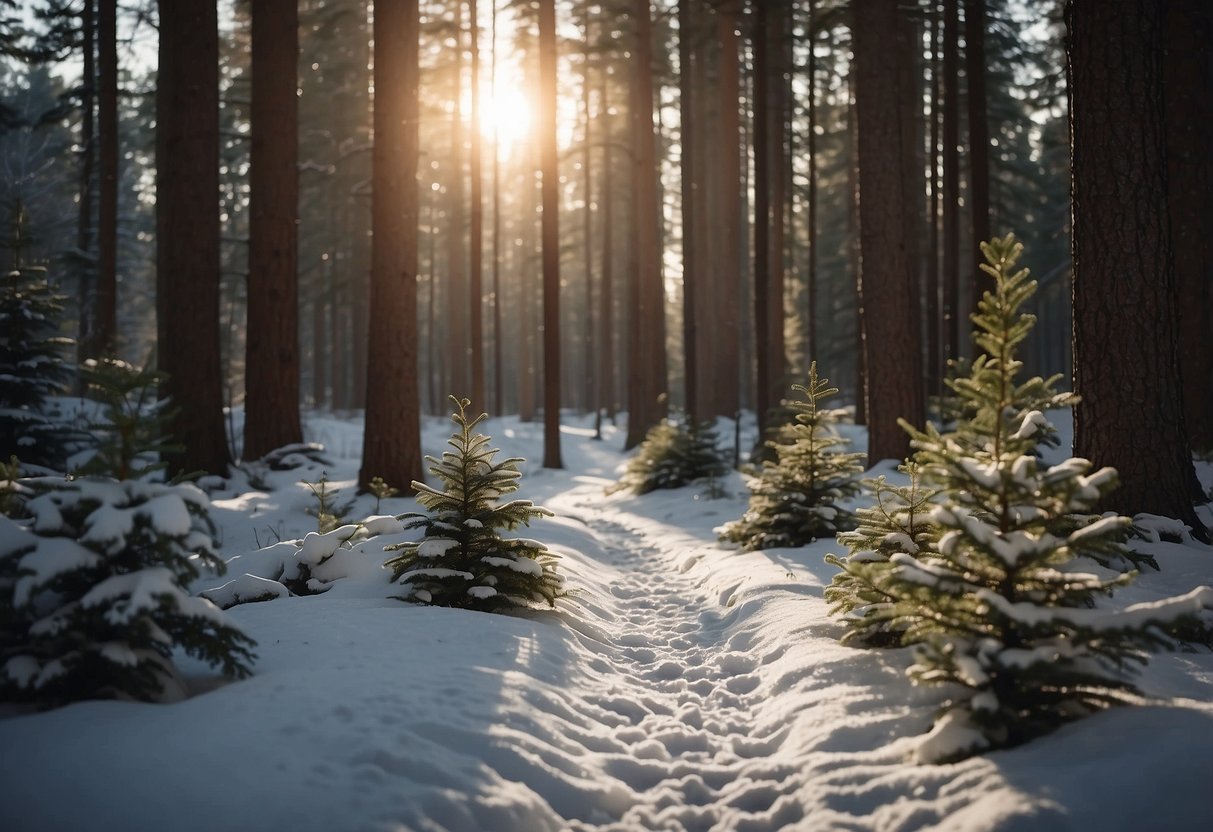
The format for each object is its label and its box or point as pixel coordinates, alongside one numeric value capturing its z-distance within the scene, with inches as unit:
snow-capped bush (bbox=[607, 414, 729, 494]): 583.2
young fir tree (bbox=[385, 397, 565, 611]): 214.2
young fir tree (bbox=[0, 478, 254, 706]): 117.1
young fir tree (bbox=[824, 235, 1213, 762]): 116.3
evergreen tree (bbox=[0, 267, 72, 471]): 407.2
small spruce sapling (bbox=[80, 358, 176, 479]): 129.0
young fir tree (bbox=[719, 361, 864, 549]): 316.5
